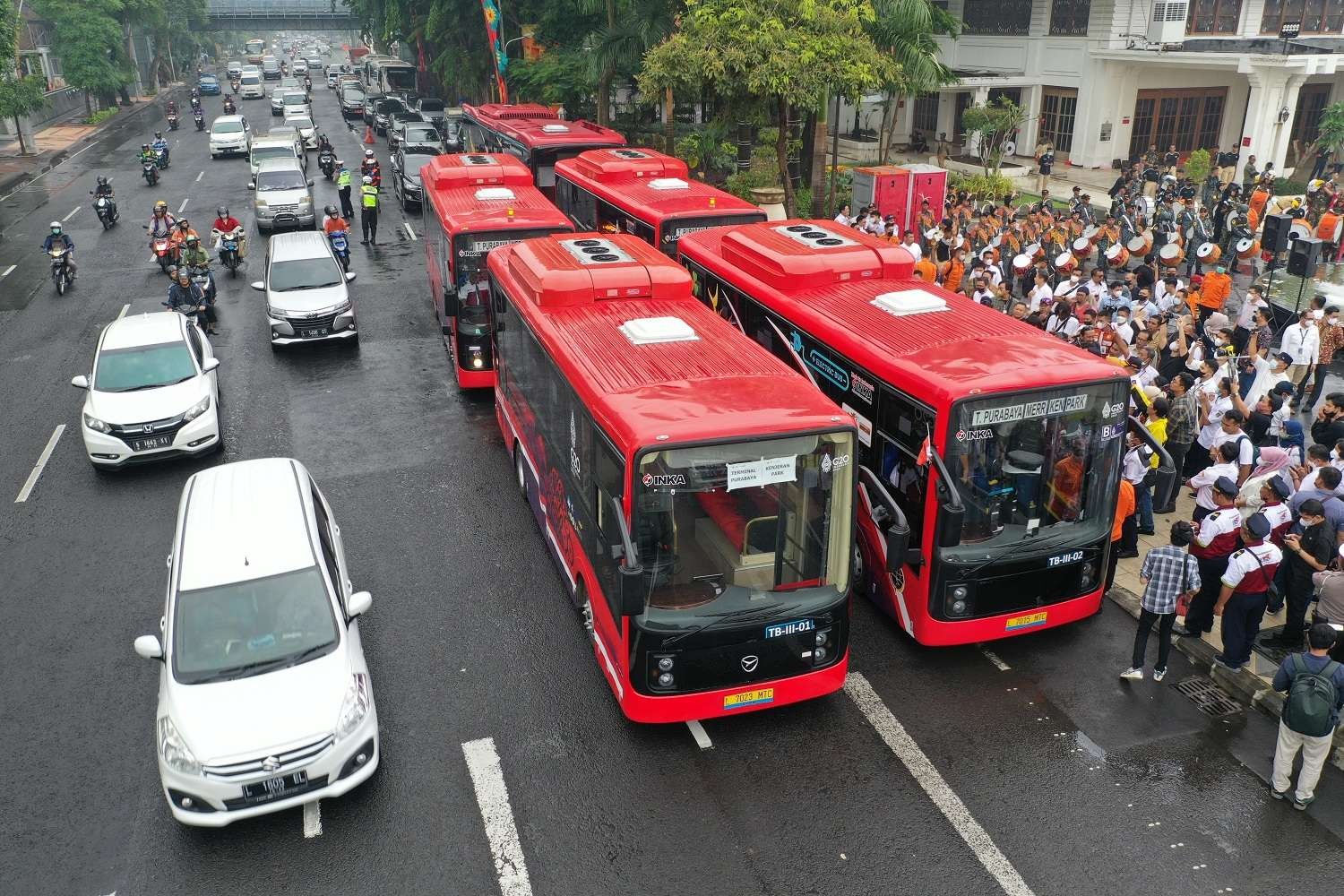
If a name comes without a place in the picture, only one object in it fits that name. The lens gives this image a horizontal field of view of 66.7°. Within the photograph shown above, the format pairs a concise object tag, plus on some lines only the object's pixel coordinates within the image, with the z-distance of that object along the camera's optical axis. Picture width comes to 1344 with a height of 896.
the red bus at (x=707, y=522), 7.86
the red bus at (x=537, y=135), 24.88
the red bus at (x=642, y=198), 16.50
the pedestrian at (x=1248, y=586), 8.75
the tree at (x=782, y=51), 22.02
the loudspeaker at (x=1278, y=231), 18.47
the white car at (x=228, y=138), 43.75
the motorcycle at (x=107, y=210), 29.86
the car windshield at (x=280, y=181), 29.66
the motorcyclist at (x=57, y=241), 23.25
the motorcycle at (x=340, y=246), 23.70
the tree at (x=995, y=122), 31.75
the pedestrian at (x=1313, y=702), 7.48
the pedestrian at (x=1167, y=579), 8.88
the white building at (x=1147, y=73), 32.56
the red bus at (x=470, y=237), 16.11
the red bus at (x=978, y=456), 8.82
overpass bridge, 106.12
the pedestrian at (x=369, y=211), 26.94
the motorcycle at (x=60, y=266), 23.27
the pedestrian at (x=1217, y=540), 9.08
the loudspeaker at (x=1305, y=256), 16.64
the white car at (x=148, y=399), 13.91
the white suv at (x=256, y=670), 7.58
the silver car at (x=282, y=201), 28.58
